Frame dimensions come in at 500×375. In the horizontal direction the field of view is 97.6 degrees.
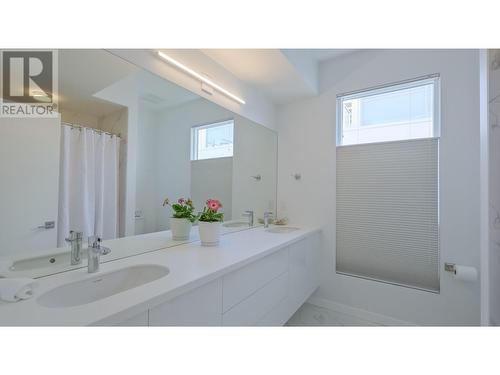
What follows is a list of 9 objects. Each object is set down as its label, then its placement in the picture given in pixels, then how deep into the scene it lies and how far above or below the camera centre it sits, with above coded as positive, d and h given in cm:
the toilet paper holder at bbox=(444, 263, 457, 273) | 179 -64
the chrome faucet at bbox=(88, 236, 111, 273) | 100 -30
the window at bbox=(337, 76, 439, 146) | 198 +76
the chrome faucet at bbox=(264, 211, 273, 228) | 255 -34
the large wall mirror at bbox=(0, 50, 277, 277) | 96 +14
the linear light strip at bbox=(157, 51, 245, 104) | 147 +88
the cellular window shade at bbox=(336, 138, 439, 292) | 193 -22
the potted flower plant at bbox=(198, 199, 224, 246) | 152 -26
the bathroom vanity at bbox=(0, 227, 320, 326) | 68 -42
